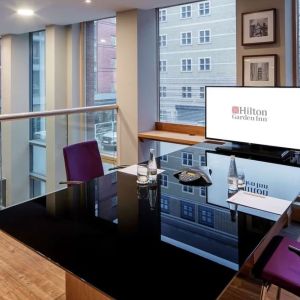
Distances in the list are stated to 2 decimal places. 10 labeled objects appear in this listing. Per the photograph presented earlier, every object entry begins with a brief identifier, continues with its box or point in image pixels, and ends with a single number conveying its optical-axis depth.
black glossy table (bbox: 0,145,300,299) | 0.93
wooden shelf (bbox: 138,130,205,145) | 3.82
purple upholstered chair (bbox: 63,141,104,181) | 2.40
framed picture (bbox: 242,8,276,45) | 3.17
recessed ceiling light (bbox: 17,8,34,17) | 4.21
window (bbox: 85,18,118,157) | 5.08
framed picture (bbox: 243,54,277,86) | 3.20
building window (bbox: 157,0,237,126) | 3.84
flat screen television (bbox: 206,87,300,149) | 2.50
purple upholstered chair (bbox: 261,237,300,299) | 1.43
